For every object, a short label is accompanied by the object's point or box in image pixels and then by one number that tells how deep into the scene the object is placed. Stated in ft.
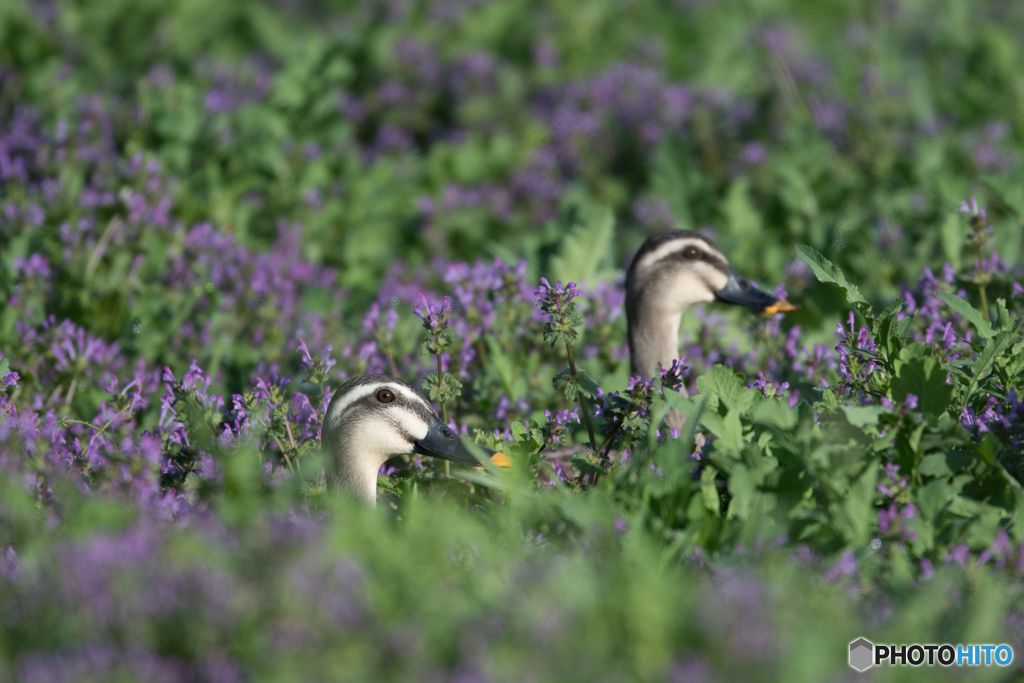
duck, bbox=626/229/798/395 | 37.50
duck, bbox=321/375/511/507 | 29.12
